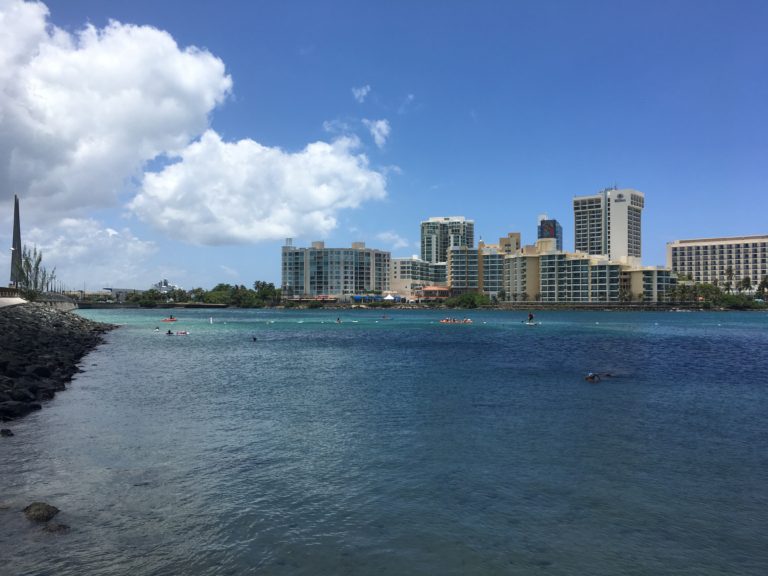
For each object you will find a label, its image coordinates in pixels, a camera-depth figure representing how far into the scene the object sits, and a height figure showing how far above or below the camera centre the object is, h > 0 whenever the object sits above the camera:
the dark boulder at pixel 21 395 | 23.80 -4.08
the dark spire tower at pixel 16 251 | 115.75 +10.73
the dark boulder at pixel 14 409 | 21.42 -4.33
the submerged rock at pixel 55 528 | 11.45 -4.75
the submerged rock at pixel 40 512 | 11.99 -4.64
